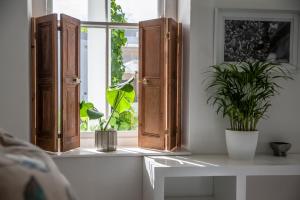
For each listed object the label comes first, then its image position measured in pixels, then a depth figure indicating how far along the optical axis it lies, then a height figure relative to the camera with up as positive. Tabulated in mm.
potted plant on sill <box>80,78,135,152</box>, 2545 -214
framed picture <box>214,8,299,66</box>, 2641 +380
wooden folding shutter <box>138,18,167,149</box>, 2623 -17
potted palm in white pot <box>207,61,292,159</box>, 2434 -117
